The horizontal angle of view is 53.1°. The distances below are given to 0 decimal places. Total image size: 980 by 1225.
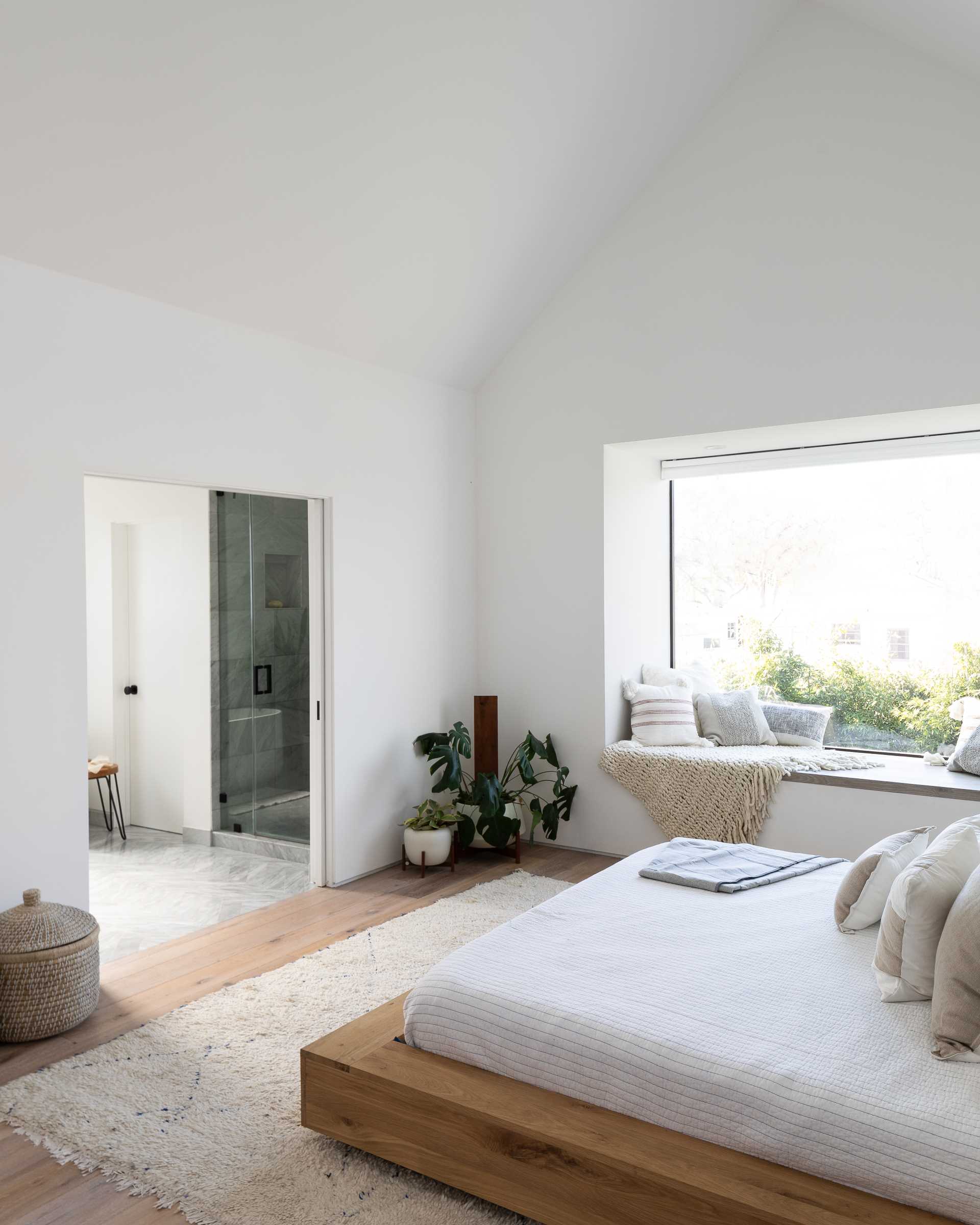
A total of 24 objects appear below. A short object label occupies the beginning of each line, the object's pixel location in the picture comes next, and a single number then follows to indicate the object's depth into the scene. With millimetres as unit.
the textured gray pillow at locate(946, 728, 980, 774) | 4477
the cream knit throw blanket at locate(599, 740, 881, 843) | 4605
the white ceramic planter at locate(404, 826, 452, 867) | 4699
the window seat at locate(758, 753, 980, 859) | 4250
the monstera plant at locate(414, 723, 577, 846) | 4855
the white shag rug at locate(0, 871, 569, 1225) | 2230
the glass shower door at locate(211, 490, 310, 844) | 4926
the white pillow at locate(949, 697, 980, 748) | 4621
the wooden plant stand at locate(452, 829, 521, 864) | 5039
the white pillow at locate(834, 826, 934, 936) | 2590
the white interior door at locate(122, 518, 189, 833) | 5457
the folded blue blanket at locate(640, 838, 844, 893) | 3096
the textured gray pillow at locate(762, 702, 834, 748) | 5188
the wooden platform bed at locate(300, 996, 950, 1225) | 1822
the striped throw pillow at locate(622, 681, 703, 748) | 5105
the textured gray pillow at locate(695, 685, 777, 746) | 5188
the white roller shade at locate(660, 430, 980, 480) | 4777
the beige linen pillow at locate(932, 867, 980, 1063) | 1972
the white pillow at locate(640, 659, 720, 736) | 5387
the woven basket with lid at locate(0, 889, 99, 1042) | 2947
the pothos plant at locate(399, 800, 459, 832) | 4770
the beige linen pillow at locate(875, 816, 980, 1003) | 2168
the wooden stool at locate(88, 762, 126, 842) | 5250
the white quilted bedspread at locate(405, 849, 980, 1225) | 1814
